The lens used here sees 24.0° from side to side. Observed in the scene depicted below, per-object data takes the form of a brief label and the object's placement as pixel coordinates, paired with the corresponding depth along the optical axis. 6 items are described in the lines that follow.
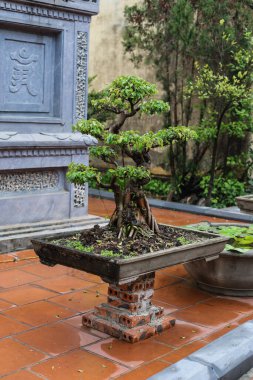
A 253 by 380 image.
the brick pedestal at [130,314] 4.35
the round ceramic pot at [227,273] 5.30
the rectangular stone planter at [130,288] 4.11
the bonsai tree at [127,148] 4.35
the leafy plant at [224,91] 9.98
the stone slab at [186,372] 3.58
